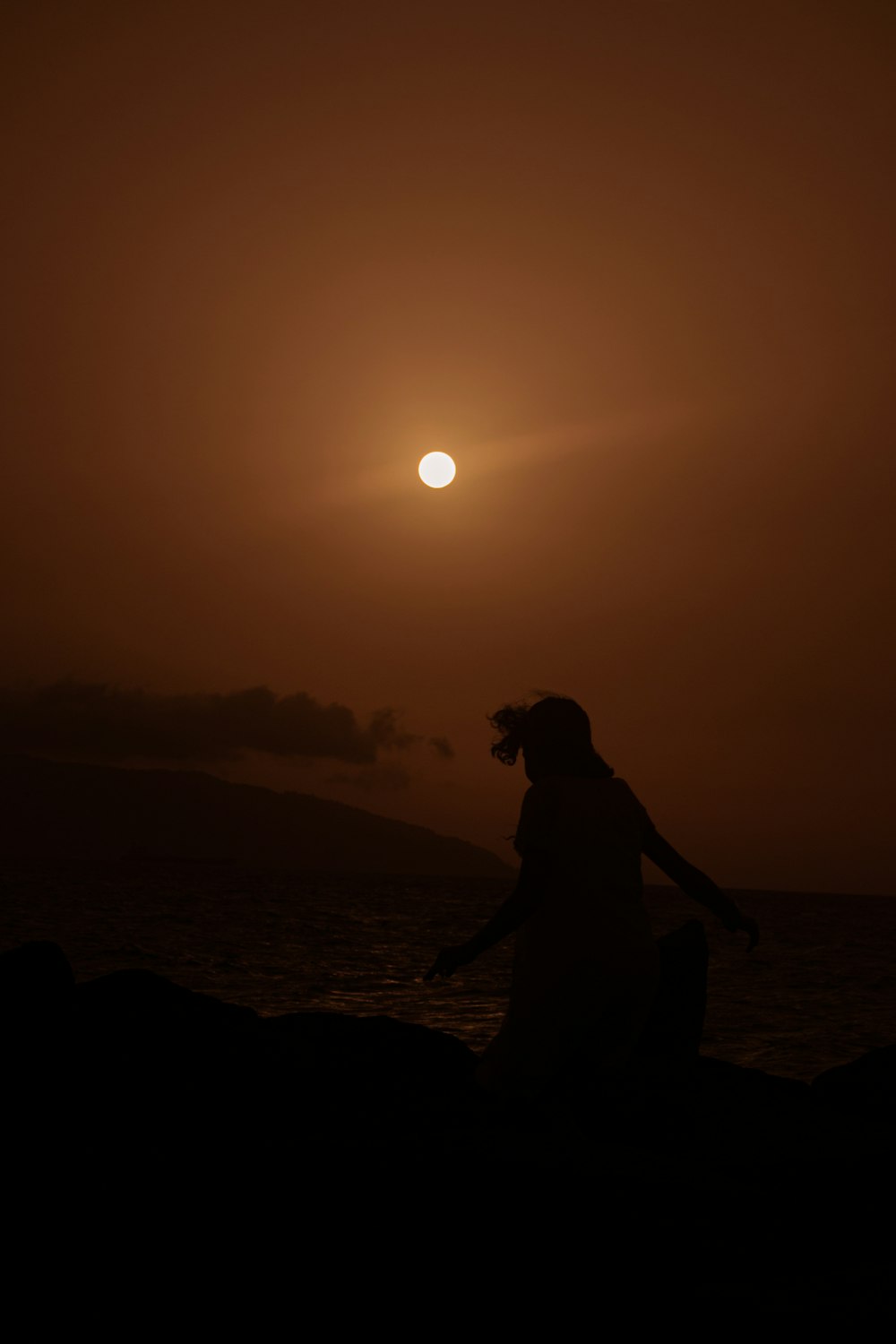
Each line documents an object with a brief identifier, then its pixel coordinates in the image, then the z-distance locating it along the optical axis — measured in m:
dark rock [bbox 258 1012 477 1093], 8.02
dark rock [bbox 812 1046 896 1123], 8.84
